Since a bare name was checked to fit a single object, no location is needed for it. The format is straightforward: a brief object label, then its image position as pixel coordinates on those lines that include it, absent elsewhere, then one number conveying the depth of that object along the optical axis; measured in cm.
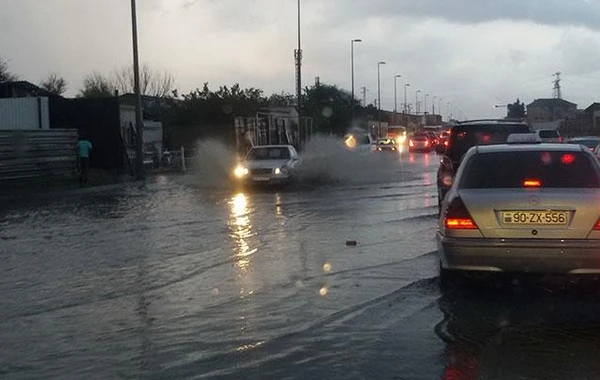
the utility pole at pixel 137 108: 3206
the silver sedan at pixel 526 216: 810
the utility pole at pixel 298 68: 5002
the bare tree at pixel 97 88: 7680
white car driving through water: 2645
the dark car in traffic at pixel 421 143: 6750
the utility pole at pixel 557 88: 11706
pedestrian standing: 2959
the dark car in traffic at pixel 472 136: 1628
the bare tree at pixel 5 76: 6980
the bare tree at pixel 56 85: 8331
